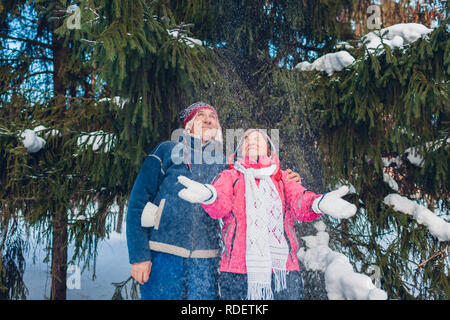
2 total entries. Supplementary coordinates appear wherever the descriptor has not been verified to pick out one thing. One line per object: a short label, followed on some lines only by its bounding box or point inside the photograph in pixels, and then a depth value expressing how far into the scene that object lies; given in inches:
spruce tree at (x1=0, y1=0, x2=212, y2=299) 85.2
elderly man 79.7
